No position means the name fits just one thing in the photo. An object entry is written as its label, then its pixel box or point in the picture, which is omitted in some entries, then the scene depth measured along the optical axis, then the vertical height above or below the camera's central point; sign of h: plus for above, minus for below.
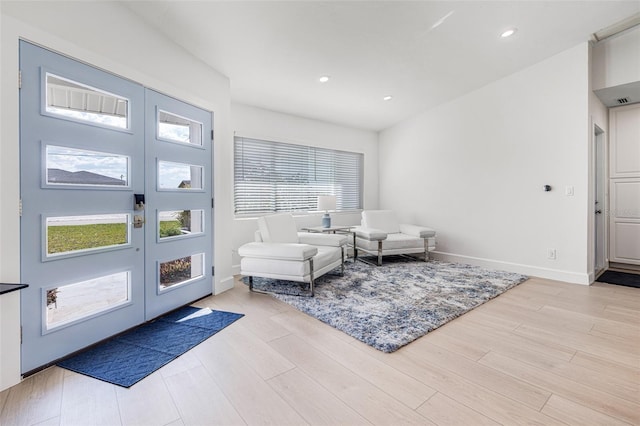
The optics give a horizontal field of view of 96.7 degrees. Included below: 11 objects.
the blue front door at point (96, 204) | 1.79 +0.06
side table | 4.48 -0.32
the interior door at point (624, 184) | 4.11 +0.40
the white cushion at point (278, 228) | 3.54 -0.21
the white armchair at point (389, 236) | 4.50 -0.41
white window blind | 4.38 +0.62
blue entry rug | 1.77 -0.98
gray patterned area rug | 2.33 -0.92
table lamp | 4.72 +0.11
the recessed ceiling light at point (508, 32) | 3.06 +1.95
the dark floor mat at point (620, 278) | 3.52 -0.88
